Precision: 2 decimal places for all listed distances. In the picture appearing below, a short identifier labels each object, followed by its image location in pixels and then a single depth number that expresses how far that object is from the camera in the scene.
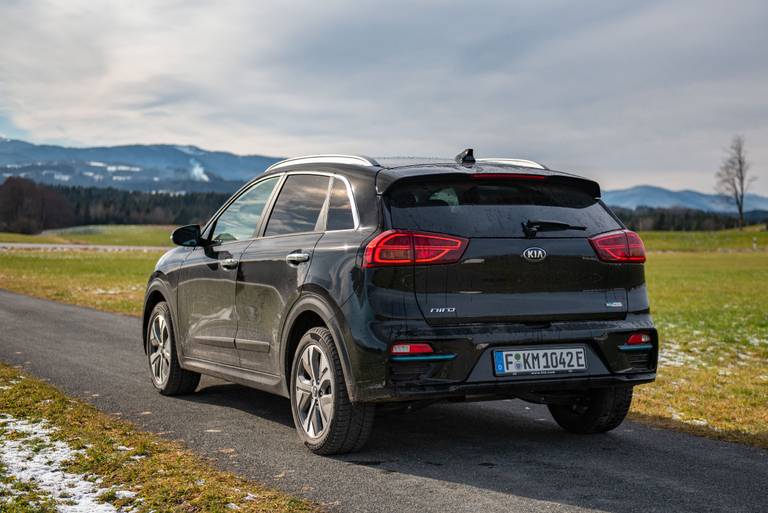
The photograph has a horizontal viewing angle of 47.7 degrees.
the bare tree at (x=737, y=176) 119.44
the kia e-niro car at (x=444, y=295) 5.12
